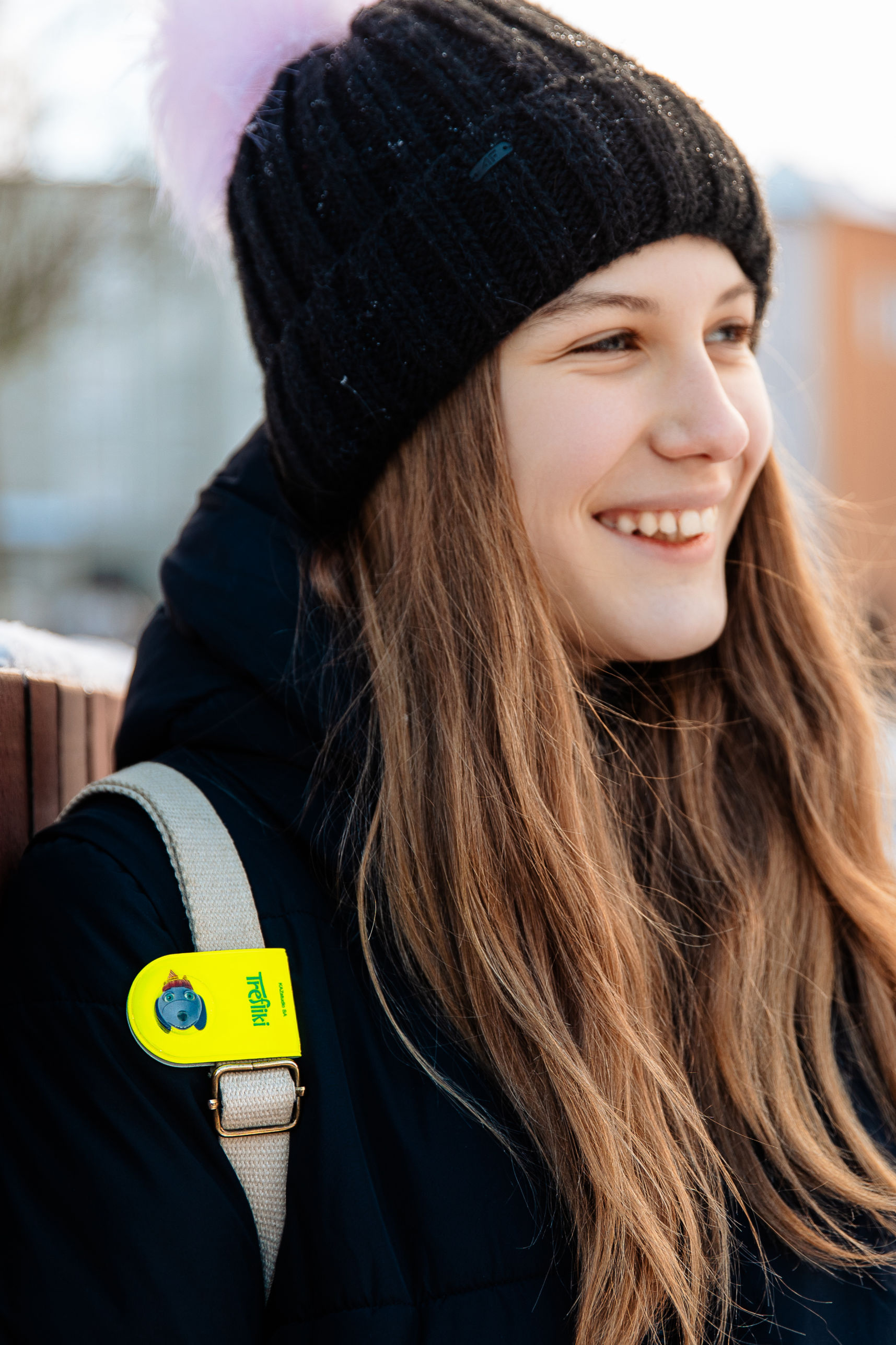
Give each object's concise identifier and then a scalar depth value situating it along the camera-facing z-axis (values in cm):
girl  94
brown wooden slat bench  102
